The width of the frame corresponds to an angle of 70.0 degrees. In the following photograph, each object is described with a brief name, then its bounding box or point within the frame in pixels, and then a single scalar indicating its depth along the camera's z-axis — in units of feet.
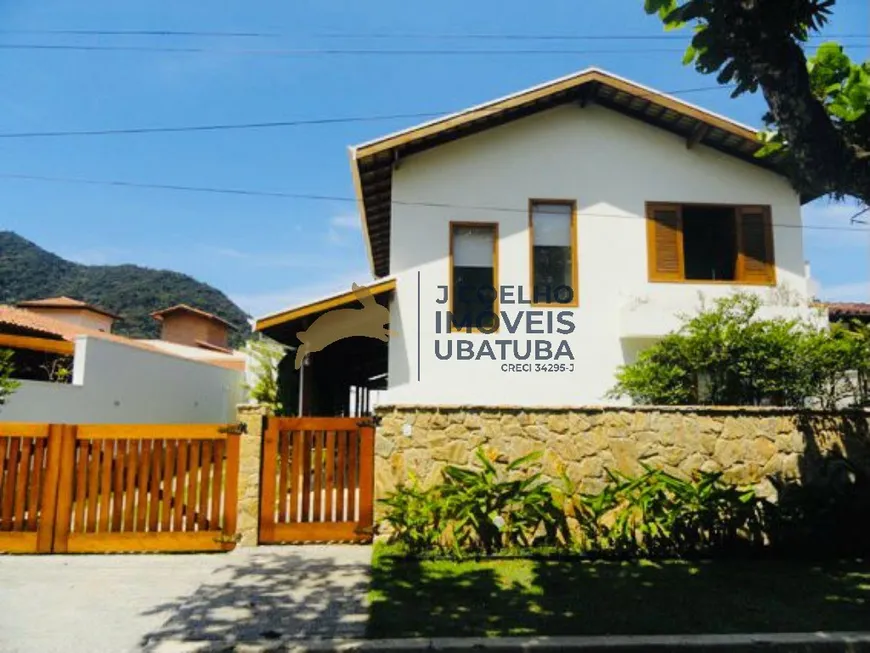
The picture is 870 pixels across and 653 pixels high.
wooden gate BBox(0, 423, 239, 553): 23.79
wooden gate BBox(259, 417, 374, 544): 24.80
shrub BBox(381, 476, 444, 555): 23.44
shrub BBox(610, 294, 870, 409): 29.91
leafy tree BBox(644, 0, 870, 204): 15.52
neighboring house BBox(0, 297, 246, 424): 37.60
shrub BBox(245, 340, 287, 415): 46.62
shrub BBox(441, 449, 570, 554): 23.63
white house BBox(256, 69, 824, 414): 36.37
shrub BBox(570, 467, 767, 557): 23.63
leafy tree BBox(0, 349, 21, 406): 27.30
